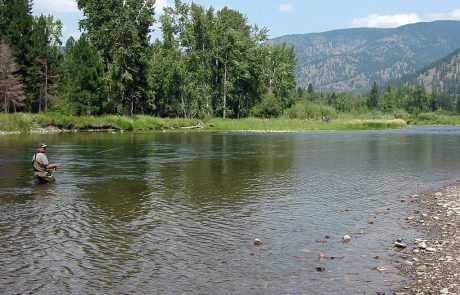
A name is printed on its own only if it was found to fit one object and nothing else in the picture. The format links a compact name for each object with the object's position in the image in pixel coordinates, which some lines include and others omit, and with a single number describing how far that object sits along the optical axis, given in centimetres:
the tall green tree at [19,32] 8931
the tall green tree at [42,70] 9106
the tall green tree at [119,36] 8881
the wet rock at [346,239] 1441
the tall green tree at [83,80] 8175
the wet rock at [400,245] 1363
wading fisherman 2481
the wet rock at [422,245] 1329
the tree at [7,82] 7956
